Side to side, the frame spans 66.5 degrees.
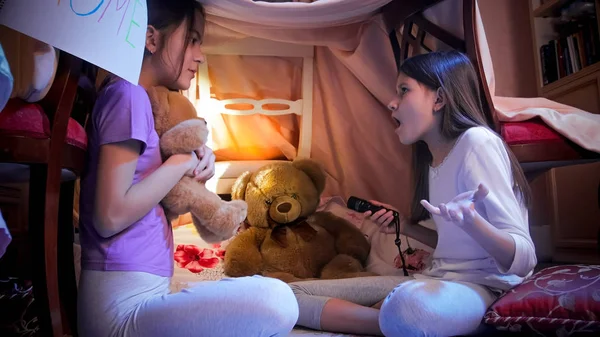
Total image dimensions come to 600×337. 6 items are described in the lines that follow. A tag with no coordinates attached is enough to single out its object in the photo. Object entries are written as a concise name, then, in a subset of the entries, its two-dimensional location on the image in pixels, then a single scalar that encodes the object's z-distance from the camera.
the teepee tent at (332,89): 1.16
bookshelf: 1.68
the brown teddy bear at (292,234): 1.20
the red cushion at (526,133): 0.98
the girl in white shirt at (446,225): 0.68
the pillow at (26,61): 0.65
